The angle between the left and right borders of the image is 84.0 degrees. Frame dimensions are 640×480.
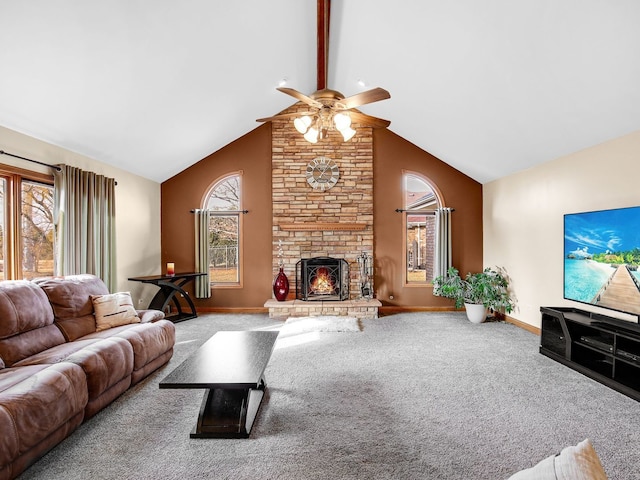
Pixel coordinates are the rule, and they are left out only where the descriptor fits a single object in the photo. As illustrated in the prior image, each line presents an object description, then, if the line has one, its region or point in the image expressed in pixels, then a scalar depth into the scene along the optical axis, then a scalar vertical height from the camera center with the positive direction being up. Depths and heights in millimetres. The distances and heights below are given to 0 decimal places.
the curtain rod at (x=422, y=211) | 5977 +470
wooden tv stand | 2820 -946
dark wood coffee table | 2059 -830
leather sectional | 1776 -798
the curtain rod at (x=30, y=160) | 3060 +745
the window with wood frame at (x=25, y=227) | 3258 +122
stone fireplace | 5941 +671
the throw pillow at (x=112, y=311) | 3164 -657
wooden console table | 4916 -783
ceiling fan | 3000 +1175
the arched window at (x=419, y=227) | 6051 +203
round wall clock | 5969 +1108
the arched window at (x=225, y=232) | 6043 +122
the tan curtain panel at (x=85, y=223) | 3623 +178
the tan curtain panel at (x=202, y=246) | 5789 -110
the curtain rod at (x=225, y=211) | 5980 +475
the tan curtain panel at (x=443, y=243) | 5816 -71
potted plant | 5152 -804
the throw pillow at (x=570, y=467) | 661 -438
